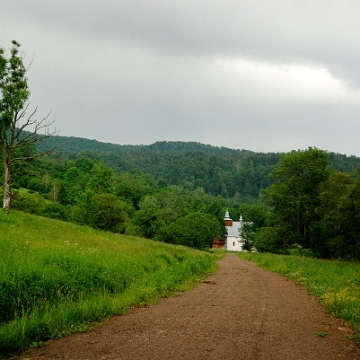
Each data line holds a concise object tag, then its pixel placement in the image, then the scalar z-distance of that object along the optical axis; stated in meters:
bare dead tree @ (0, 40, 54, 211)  25.23
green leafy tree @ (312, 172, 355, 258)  32.69
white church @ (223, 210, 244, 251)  112.14
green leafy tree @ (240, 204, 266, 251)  93.00
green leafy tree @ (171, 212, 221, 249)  71.81
